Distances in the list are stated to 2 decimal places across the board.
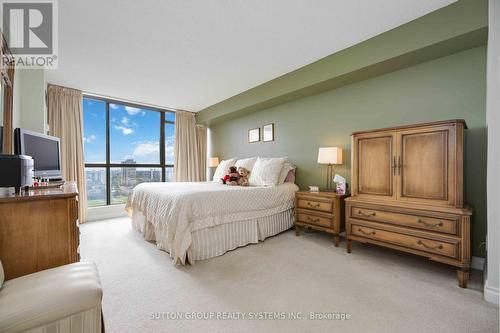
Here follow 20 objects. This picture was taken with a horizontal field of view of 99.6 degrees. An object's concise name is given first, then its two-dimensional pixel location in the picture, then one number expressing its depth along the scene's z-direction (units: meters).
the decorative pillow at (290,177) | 3.75
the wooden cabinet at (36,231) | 1.27
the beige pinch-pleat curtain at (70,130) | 3.77
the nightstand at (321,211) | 2.74
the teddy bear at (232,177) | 3.61
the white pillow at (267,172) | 3.43
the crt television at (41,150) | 1.98
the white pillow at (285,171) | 3.55
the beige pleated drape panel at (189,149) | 5.35
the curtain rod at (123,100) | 4.22
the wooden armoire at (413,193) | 1.85
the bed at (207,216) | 2.30
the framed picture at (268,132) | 4.24
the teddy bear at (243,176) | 3.60
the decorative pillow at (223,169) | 4.35
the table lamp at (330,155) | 3.00
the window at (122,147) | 4.57
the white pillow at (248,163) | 4.05
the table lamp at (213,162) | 5.45
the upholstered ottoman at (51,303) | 0.88
